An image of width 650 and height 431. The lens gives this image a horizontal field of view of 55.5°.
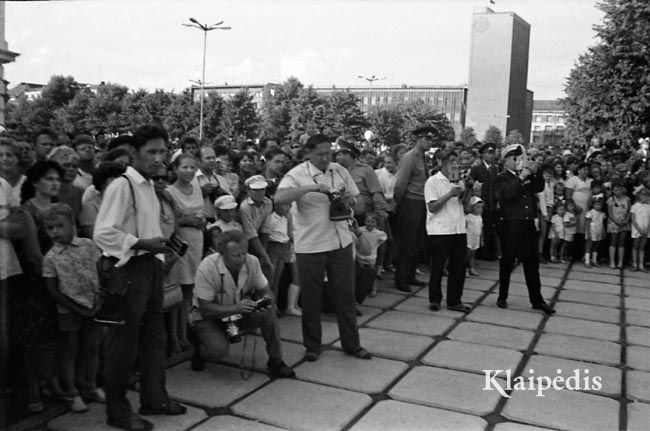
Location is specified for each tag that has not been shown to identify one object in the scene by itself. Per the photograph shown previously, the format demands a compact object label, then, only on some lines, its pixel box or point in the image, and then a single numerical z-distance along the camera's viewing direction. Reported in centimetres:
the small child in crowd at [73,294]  361
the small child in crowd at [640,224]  938
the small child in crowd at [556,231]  991
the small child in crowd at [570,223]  988
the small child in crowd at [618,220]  955
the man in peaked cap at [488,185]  936
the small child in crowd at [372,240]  650
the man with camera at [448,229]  643
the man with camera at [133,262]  330
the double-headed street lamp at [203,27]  2781
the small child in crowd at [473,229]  853
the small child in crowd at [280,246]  596
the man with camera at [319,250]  481
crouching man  429
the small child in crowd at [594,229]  972
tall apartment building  10419
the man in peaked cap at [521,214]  656
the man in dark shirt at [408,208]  750
